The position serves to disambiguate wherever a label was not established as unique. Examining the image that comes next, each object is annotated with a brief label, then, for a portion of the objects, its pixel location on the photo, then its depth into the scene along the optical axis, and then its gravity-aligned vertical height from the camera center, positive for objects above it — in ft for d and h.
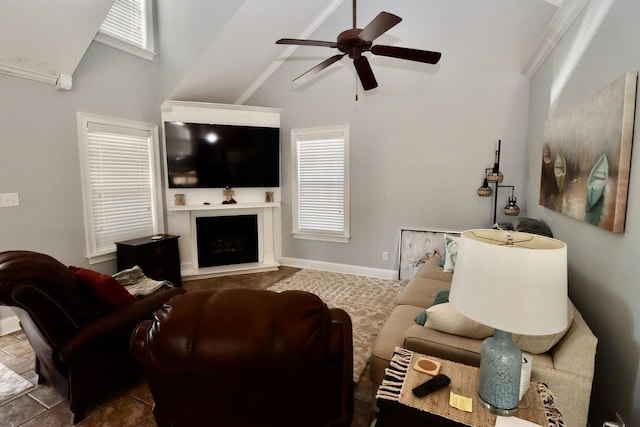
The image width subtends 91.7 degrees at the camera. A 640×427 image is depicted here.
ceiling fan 7.21 +3.66
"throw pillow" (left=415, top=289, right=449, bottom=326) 6.23 -2.55
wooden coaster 4.52 -2.69
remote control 4.10 -2.69
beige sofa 4.43 -2.73
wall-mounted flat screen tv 13.88 +1.44
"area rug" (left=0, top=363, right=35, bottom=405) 6.88 -4.58
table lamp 3.19 -1.12
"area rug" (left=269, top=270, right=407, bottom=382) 8.98 -4.38
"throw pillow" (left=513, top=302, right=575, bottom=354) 4.73 -2.42
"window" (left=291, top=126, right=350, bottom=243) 14.75 +0.12
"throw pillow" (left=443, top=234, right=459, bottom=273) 10.39 -2.30
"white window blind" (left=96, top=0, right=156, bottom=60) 11.87 +6.40
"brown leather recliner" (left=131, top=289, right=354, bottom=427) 3.39 -1.96
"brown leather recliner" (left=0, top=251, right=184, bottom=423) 5.18 -2.68
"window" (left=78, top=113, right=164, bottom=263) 11.71 +0.21
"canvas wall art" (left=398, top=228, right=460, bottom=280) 13.24 -2.73
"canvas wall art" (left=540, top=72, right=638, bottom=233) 4.85 +0.54
